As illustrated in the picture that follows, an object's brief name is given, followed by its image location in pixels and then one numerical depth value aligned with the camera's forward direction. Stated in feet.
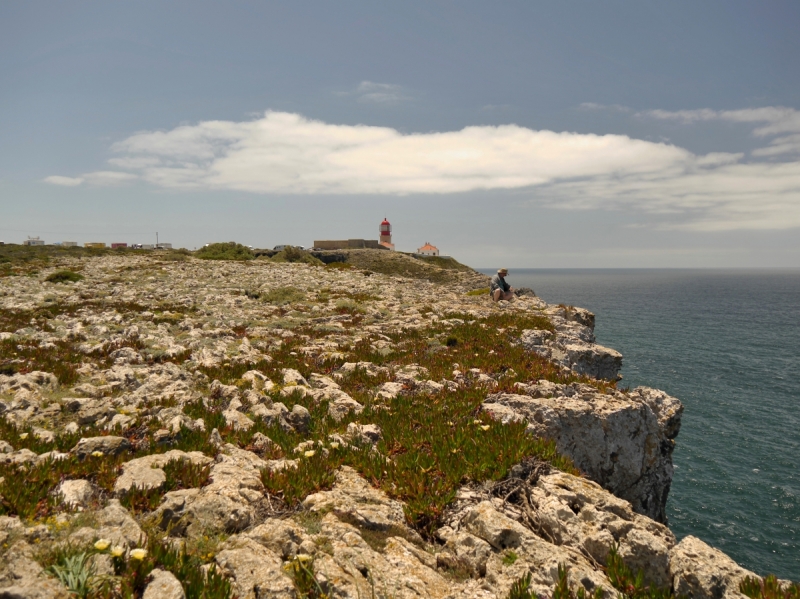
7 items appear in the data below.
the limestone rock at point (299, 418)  27.12
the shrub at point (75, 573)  11.17
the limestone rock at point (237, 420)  25.76
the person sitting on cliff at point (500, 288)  82.21
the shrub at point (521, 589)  12.91
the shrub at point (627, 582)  13.55
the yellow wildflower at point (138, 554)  12.19
